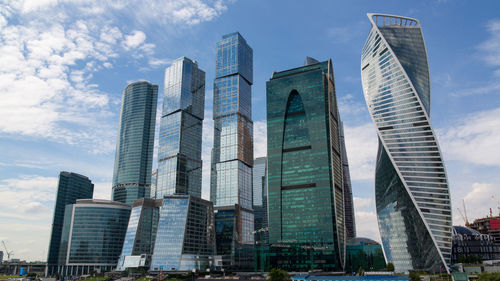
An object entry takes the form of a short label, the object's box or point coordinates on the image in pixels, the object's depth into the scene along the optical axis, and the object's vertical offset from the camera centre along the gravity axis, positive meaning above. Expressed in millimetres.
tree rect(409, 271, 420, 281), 113088 -6524
